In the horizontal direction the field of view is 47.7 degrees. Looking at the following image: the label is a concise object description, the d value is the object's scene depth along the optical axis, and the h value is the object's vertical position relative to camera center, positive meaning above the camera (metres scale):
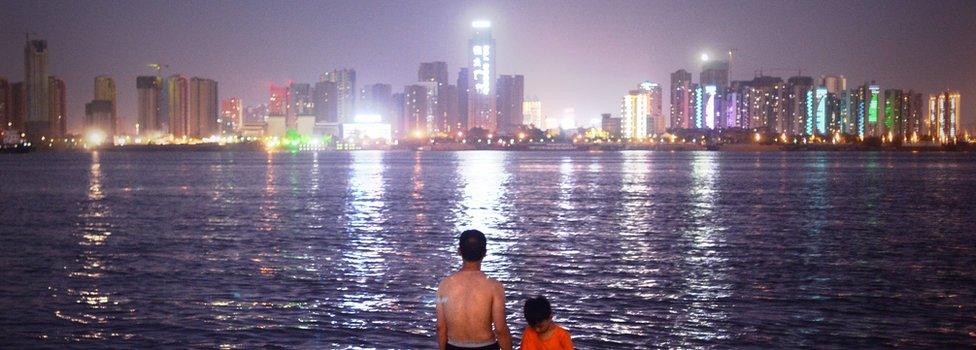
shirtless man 8.38 -1.21
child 8.10 -1.39
